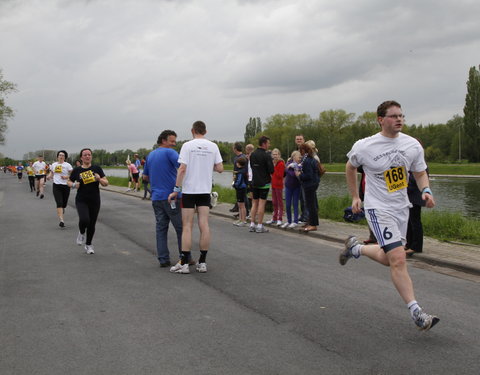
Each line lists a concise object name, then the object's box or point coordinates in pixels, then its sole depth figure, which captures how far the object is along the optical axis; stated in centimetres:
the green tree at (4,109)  5181
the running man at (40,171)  2186
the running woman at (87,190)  811
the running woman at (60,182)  1158
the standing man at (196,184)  636
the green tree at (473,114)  7469
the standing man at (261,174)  1038
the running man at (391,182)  416
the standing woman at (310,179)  1012
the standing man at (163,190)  687
